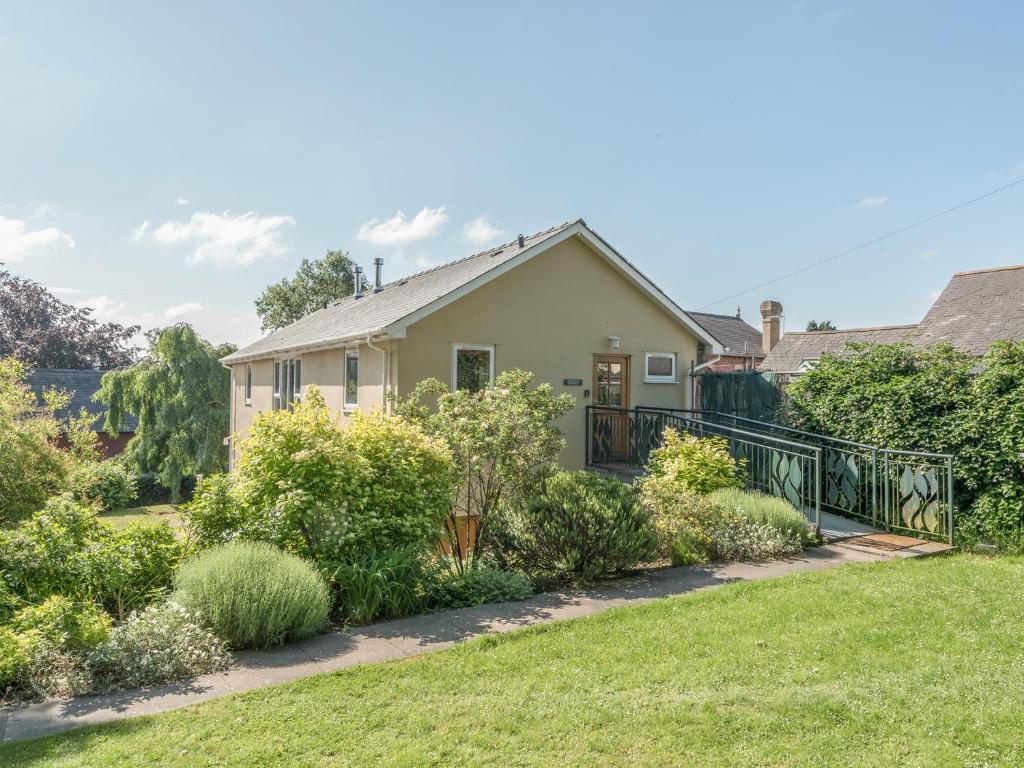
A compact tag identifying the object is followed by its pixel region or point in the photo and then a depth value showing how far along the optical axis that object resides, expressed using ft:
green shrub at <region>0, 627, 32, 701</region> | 13.80
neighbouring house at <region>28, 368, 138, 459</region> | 101.19
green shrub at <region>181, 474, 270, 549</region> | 20.88
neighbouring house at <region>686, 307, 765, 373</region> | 125.90
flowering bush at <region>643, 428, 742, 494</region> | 29.86
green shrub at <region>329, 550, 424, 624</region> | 18.92
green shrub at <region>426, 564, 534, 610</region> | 20.44
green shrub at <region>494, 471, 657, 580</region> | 22.41
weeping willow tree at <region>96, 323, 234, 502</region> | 80.69
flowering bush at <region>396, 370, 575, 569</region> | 25.54
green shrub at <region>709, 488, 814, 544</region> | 26.55
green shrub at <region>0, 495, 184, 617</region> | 17.79
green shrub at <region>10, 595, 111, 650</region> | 15.05
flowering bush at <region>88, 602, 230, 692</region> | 14.55
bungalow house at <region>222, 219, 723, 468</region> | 38.55
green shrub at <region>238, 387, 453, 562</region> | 20.95
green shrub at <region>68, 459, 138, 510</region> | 75.97
